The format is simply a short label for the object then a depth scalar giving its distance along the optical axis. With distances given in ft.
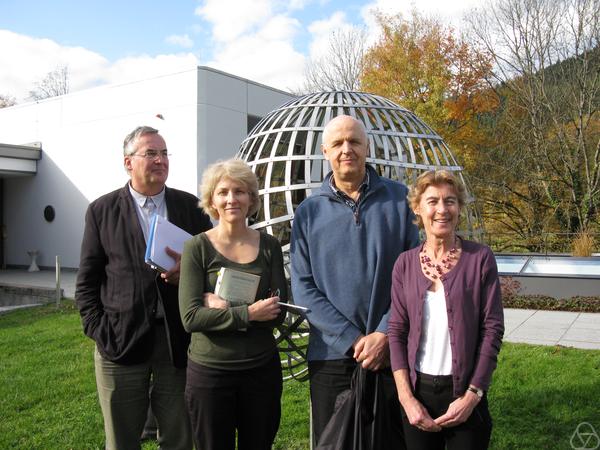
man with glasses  7.97
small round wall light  52.90
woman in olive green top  6.93
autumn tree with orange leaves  52.75
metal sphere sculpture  10.71
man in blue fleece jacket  7.16
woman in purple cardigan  6.30
